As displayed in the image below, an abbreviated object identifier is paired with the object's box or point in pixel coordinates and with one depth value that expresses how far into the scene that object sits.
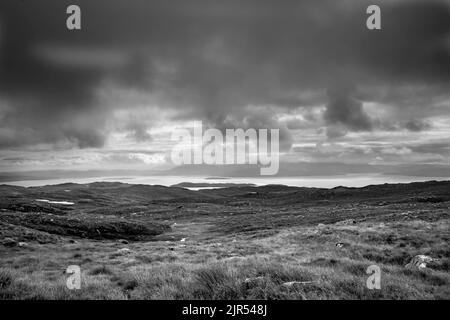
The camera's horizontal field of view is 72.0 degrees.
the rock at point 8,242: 23.41
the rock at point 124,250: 22.02
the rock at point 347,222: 31.41
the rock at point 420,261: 11.26
